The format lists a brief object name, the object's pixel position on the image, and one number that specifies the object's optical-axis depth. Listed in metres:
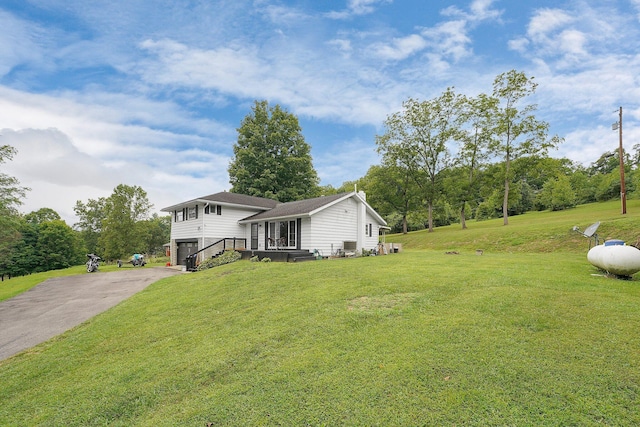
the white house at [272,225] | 18.28
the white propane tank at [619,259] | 7.34
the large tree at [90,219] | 50.88
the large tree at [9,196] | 22.42
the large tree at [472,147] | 31.33
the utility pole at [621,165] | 20.98
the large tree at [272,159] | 36.09
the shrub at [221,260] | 17.39
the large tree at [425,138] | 33.88
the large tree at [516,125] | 28.97
